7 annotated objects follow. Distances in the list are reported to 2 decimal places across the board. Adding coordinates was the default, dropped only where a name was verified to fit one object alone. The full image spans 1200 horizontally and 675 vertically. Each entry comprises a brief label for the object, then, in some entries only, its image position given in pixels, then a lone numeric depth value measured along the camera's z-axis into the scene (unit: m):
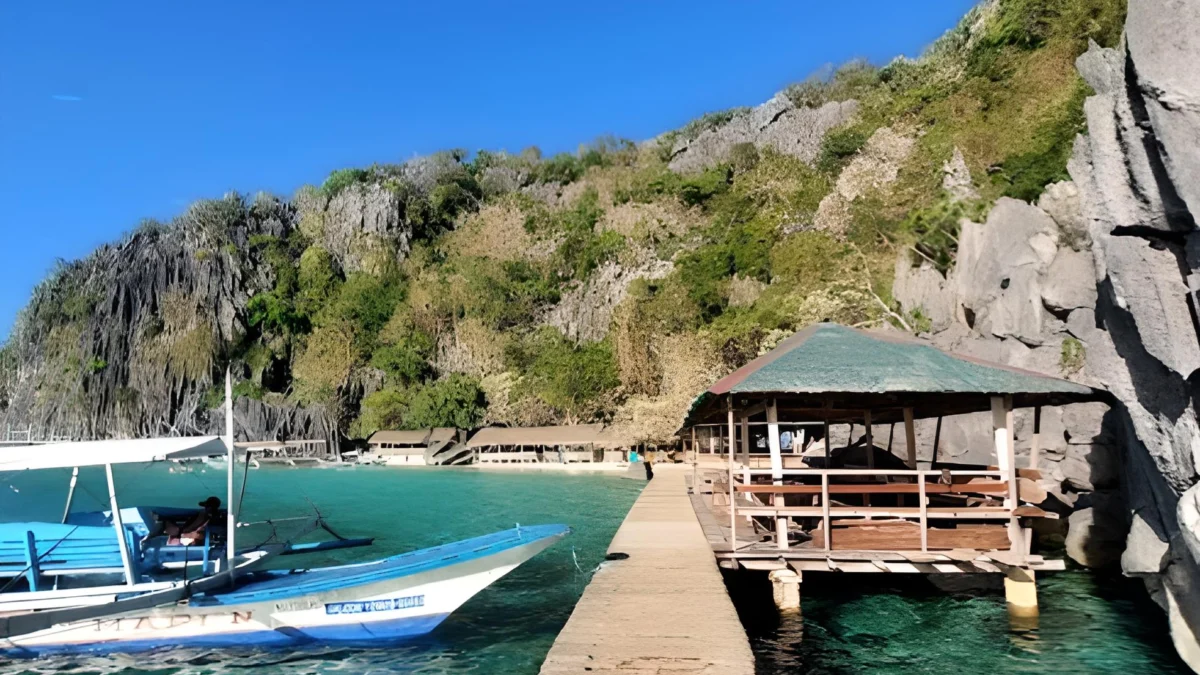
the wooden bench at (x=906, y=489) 9.14
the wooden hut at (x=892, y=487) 8.99
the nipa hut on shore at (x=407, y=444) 48.94
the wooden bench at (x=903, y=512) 9.02
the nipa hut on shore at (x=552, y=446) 41.97
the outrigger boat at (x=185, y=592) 8.73
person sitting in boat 10.30
